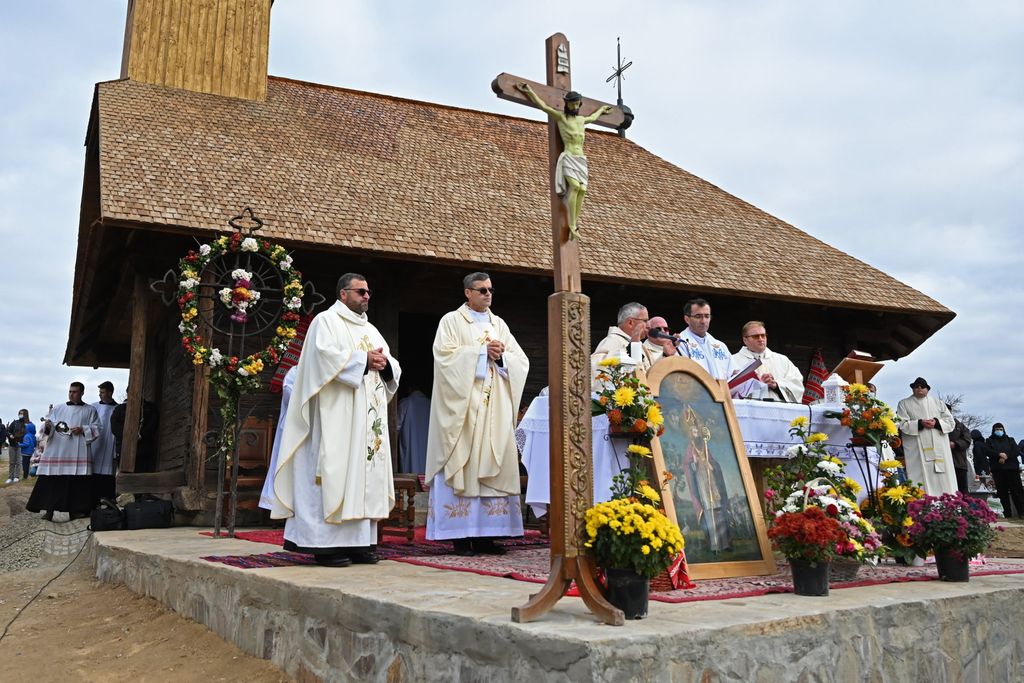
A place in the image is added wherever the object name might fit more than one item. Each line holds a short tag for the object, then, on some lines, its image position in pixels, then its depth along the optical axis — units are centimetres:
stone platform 323
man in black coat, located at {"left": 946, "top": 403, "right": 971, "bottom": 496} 1328
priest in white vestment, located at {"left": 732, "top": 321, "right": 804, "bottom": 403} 688
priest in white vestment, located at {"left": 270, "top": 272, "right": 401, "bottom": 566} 571
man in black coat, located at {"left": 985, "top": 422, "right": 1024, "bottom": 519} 1585
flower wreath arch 807
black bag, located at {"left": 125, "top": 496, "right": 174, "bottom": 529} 955
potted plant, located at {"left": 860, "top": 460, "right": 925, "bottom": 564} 555
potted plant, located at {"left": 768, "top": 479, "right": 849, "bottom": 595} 427
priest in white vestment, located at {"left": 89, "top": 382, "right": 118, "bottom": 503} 1221
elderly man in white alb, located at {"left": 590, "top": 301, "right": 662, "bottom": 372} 634
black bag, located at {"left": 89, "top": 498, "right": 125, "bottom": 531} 934
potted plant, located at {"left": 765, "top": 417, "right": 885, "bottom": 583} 463
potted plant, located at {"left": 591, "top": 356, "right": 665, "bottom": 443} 481
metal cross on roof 1792
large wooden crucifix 364
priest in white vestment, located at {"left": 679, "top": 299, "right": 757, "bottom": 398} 702
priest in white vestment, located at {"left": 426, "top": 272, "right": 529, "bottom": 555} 637
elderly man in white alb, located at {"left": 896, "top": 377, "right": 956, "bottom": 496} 1059
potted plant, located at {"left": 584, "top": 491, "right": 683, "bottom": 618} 358
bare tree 3687
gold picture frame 495
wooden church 1036
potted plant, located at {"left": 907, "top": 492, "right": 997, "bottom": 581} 506
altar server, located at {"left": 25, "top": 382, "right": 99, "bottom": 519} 1167
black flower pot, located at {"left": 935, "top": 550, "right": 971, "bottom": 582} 507
